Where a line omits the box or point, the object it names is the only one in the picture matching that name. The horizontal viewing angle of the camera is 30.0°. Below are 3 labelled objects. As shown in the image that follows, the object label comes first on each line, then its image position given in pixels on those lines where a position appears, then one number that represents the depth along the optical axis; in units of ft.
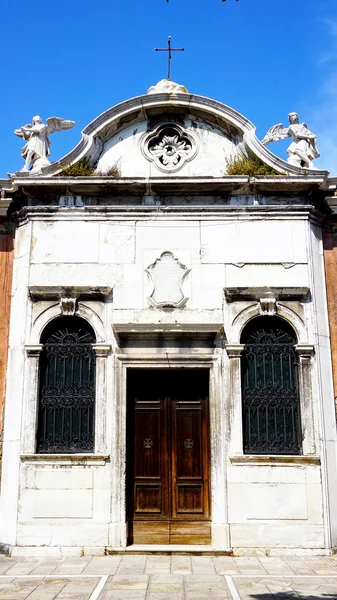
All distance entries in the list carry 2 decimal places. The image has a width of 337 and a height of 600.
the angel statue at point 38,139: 34.09
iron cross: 36.96
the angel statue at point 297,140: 34.17
